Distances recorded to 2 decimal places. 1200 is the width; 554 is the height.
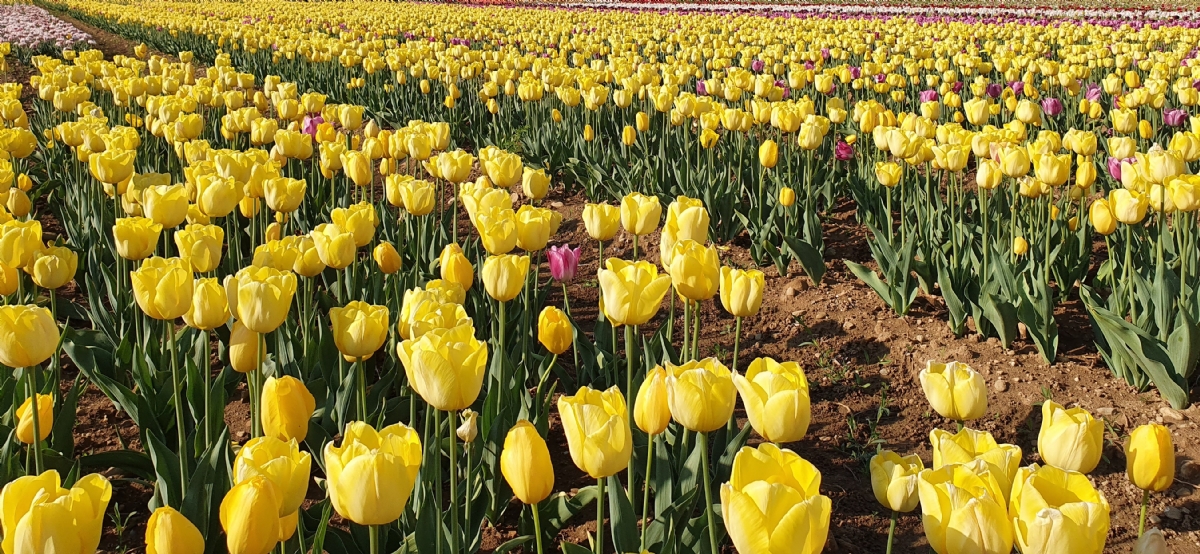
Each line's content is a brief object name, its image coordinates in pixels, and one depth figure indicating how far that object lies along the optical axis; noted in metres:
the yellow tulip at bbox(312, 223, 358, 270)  2.72
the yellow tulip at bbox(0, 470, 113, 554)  1.17
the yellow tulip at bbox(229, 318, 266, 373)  2.16
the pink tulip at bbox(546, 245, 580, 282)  2.98
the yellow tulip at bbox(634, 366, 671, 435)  1.62
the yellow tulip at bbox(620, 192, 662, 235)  2.94
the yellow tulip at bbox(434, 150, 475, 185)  3.71
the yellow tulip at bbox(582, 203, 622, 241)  3.02
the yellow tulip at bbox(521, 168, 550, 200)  3.72
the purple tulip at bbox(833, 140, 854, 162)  5.58
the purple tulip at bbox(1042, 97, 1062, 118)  6.28
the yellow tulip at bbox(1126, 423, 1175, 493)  1.49
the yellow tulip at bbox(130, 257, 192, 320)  2.15
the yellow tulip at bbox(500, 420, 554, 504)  1.48
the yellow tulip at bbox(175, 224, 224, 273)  2.64
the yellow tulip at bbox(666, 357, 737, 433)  1.54
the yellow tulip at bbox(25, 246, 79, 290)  2.62
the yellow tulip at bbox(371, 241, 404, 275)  3.12
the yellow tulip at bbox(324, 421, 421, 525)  1.35
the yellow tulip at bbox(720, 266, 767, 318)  2.21
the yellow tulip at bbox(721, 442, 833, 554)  1.15
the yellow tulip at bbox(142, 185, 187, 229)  3.00
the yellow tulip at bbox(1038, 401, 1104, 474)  1.45
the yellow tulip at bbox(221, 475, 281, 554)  1.25
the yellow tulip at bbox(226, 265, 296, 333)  2.00
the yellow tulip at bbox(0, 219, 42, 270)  2.55
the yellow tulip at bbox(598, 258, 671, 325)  2.01
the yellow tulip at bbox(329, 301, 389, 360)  2.02
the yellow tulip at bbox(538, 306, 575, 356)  2.34
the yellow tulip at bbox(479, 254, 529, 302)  2.23
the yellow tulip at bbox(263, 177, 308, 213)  3.43
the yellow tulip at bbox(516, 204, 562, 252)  2.67
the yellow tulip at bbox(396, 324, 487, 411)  1.58
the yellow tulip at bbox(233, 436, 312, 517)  1.36
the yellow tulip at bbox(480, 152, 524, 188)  3.68
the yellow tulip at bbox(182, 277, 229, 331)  2.10
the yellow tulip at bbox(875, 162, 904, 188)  4.31
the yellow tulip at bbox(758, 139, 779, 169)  4.52
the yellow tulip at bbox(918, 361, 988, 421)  1.67
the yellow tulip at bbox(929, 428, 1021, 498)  1.33
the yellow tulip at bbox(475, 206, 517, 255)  2.56
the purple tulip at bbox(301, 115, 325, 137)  5.21
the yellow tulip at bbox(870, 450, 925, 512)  1.43
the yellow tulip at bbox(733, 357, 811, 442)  1.52
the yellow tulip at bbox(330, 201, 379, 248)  2.82
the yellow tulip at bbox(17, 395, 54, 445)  2.17
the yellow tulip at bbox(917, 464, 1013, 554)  1.16
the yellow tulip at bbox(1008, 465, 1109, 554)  1.11
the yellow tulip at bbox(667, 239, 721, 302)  2.18
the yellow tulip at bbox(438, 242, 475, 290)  2.56
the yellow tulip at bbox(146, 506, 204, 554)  1.23
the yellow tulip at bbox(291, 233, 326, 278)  2.69
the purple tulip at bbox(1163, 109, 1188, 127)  5.95
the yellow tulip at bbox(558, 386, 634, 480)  1.47
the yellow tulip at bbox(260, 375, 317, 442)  1.72
